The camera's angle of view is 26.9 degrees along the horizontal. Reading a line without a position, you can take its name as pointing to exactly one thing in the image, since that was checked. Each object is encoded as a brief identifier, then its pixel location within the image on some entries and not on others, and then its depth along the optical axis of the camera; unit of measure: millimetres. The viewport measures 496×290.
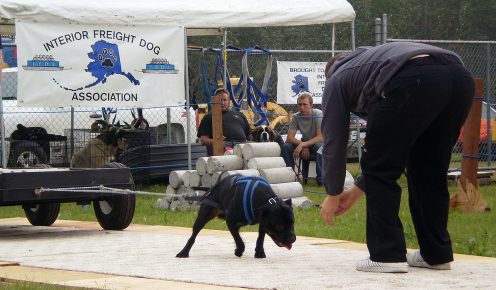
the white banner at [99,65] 14055
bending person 6242
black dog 7355
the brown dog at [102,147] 14297
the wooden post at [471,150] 12039
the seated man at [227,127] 15758
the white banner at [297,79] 17625
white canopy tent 13930
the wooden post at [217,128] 13742
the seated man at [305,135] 16188
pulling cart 9469
